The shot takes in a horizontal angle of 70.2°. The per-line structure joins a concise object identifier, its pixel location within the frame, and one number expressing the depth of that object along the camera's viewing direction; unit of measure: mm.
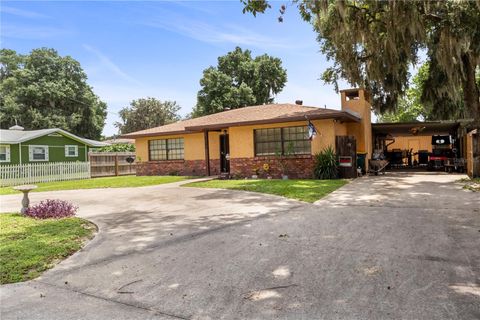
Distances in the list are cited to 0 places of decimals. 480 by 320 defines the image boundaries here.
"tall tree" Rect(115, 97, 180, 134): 50375
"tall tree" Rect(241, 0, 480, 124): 10320
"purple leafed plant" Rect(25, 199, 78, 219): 7738
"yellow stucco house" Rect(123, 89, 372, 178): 15438
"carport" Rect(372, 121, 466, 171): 18516
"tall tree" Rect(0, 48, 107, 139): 35625
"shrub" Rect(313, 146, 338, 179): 14547
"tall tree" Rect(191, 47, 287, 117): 35906
